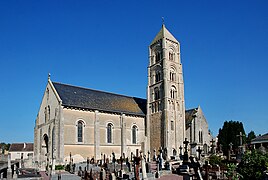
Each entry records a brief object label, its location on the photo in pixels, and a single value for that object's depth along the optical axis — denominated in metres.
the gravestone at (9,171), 18.47
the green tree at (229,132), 50.91
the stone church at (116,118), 37.47
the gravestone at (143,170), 15.69
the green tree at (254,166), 14.88
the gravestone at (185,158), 22.42
